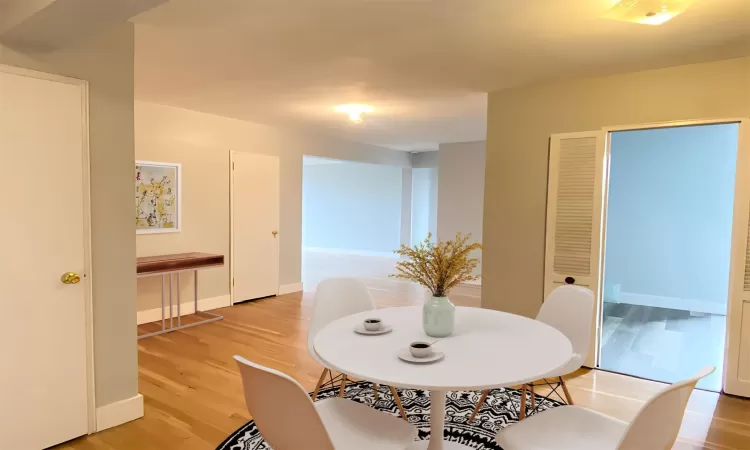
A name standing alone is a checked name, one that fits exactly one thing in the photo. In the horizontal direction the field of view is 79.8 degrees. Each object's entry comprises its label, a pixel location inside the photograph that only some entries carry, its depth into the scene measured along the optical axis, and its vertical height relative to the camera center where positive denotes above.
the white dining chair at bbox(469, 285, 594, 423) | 2.52 -0.64
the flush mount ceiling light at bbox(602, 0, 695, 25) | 2.05 +0.94
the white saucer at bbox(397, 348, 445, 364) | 1.66 -0.57
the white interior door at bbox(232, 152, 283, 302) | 5.80 -0.33
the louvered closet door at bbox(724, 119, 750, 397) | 3.17 -0.57
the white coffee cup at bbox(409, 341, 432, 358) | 1.68 -0.55
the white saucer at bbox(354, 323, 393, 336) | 2.03 -0.58
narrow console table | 4.38 -0.70
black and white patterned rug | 2.53 -1.32
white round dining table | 1.51 -0.58
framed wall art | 4.75 +0.03
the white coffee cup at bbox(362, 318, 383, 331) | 2.05 -0.55
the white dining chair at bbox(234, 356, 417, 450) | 1.39 -0.71
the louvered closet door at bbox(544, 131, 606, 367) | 3.63 -0.03
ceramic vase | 2.01 -0.50
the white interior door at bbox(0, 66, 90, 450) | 2.25 -0.34
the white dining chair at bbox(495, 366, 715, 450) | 1.35 -0.86
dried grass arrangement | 2.03 -0.28
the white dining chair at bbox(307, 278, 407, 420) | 2.82 -0.64
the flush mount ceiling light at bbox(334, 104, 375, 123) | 4.84 +1.05
